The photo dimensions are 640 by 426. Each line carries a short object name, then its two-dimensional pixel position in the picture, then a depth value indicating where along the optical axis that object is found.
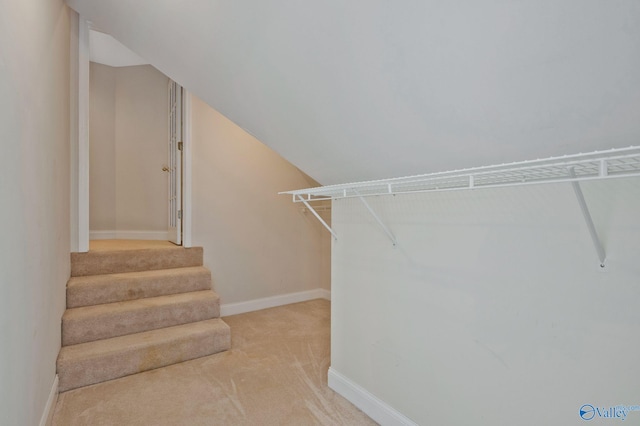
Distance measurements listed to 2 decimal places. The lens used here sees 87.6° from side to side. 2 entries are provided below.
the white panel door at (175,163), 3.32
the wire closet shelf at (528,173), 0.76
